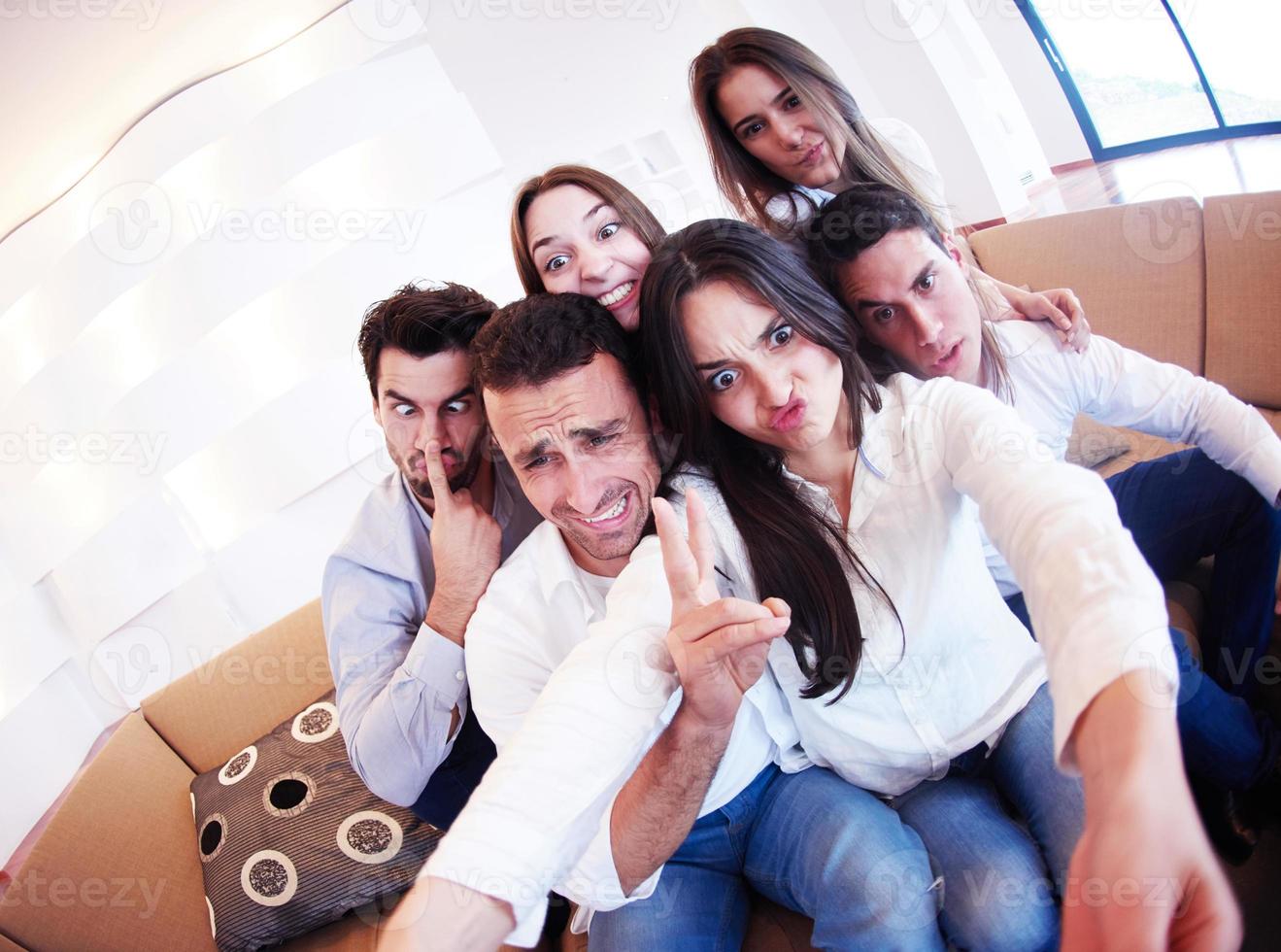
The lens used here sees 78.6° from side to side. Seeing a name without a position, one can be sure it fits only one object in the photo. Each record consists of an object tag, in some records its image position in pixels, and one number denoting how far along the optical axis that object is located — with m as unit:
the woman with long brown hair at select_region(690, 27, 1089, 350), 1.78
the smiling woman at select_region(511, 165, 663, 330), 1.48
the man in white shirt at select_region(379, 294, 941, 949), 1.02
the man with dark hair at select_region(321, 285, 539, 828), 1.44
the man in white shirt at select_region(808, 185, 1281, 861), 1.31
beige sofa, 1.79
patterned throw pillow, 1.68
